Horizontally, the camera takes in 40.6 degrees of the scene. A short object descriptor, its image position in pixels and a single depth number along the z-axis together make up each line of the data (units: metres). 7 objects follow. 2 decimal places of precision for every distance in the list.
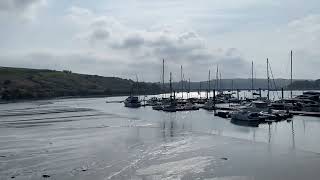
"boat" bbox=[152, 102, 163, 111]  105.29
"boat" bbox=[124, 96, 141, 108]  125.06
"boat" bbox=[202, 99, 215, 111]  95.85
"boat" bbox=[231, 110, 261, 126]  60.81
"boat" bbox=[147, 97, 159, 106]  126.88
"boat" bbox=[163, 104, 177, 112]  97.38
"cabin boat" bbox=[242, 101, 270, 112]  71.58
